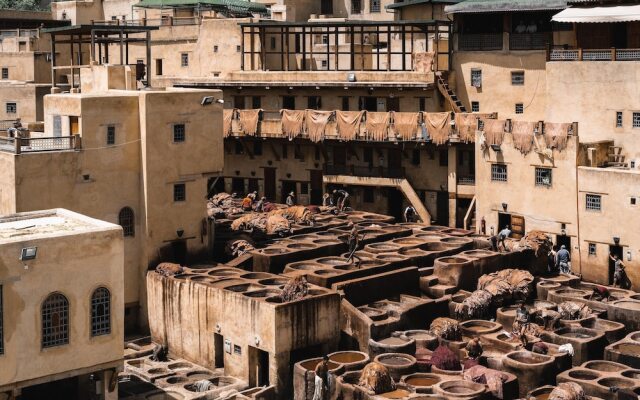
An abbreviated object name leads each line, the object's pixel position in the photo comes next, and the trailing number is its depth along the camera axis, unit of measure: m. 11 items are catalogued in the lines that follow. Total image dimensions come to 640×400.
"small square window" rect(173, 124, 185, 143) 53.84
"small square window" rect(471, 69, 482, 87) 69.00
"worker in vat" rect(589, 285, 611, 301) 52.32
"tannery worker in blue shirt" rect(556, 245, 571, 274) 56.94
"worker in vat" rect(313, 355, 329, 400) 42.44
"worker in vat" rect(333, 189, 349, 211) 69.44
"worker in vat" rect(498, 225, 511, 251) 57.76
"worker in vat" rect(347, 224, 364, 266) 53.94
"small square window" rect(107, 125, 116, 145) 52.09
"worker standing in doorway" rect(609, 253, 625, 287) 55.03
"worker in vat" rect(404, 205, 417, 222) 67.81
